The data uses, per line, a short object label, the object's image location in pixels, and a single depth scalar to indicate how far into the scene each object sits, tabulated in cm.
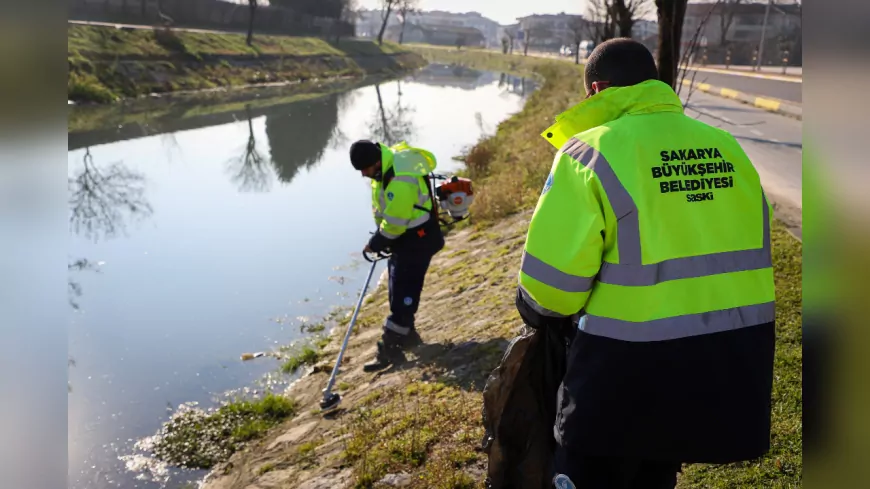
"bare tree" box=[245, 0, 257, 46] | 4325
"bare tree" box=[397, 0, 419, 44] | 7394
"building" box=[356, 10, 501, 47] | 12369
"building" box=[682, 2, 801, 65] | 4816
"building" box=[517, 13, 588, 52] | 11181
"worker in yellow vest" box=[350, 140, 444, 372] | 561
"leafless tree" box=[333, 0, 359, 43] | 6075
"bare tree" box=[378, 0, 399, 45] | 6801
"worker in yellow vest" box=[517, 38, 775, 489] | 203
